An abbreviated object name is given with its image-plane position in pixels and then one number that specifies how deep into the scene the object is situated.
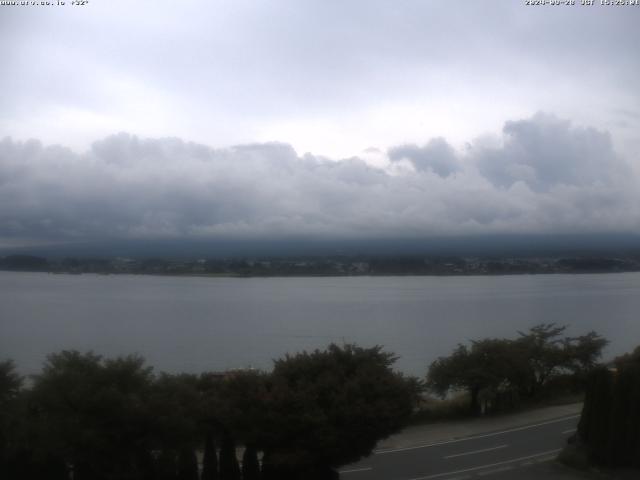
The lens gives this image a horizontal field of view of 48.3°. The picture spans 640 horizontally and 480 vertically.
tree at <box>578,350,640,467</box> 16.17
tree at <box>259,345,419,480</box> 13.81
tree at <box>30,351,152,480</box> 12.20
